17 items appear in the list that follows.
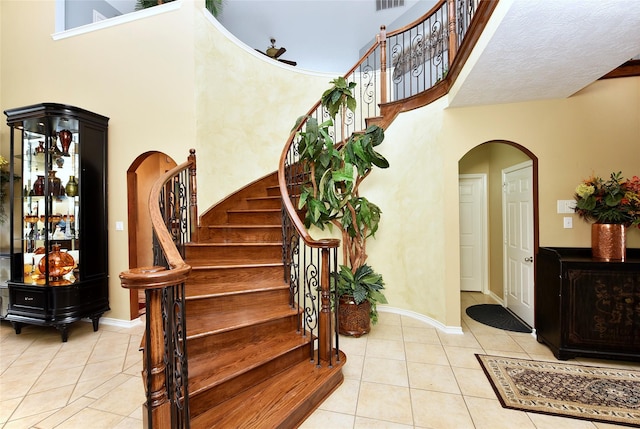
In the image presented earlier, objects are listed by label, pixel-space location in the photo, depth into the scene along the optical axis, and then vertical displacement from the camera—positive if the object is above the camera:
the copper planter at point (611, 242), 2.59 -0.28
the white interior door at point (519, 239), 3.30 -0.32
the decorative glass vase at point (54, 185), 3.26 +0.39
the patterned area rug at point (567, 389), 1.91 -1.32
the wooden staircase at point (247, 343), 1.71 -0.94
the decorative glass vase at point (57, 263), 3.18 -0.49
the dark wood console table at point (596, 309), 2.44 -0.84
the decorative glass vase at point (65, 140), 3.30 +0.91
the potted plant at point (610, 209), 2.60 +0.03
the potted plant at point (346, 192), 3.09 +0.26
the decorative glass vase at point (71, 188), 3.30 +0.36
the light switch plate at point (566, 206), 2.97 +0.07
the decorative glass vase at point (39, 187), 3.30 +0.38
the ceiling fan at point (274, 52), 4.96 +2.83
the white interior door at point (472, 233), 4.66 -0.32
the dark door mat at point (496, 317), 3.33 -1.31
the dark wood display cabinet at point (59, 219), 3.15 +0.00
